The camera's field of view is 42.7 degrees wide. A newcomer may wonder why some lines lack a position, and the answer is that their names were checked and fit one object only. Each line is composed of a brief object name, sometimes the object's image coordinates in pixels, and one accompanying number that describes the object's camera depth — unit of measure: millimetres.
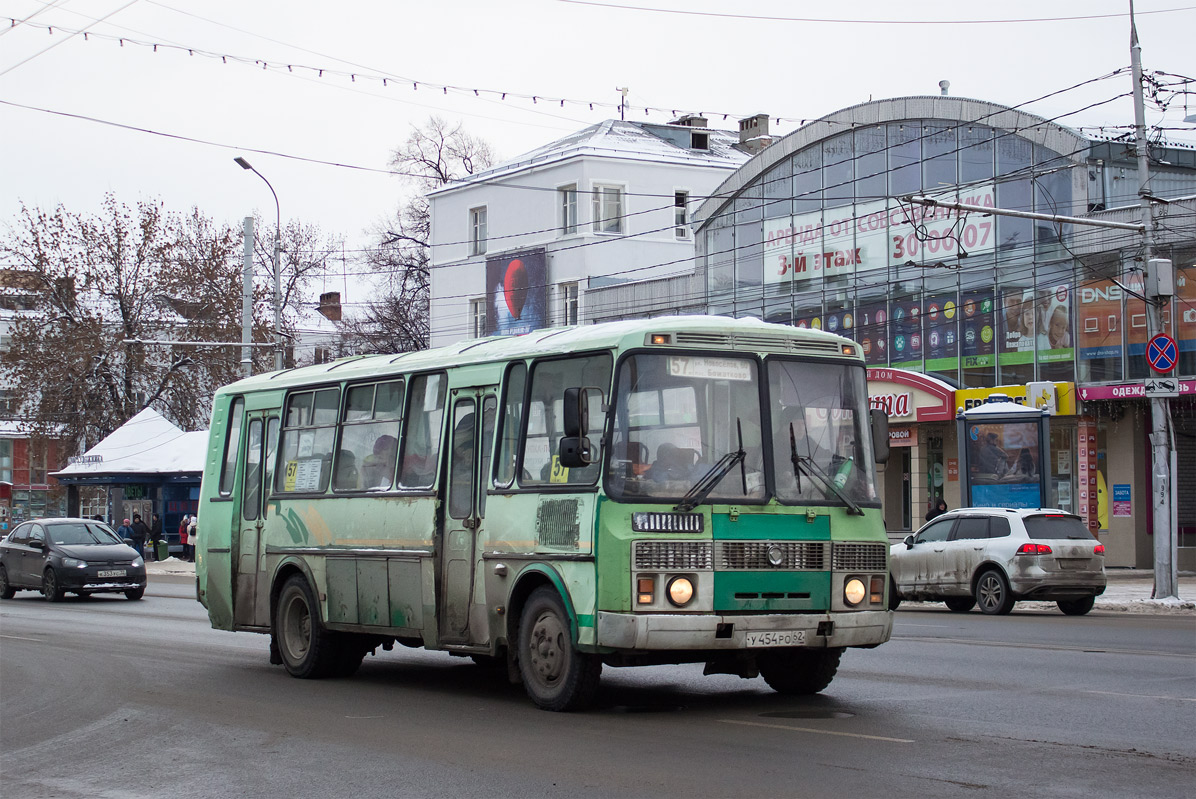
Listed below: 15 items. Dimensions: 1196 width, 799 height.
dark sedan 29312
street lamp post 39916
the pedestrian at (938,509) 33938
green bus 10406
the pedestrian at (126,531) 45906
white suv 22281
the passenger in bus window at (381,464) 13148
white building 52969
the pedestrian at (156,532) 50562
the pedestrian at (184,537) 49875
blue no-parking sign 23875
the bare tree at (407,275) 66875
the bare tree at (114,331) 60156
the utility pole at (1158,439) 24078
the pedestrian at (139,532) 46375
